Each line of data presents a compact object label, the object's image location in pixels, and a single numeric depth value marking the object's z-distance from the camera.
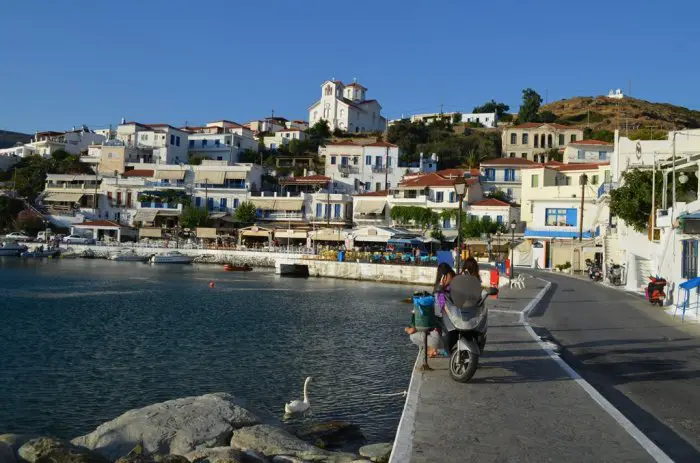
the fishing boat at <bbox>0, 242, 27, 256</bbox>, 75.19
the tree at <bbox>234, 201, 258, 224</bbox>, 78.56
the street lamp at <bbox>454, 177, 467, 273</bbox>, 18.33
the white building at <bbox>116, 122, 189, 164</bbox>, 98.12
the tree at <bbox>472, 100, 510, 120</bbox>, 132.80
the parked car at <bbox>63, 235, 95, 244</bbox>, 78.62
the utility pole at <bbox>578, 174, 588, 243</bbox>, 50.00
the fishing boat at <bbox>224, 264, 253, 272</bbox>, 63.74
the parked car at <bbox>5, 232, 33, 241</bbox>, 80.47
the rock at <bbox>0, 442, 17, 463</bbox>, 8.48
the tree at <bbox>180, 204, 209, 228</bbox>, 78.69
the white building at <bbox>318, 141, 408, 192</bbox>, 85.75
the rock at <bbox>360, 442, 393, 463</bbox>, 8.91
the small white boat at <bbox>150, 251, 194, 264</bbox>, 70.62
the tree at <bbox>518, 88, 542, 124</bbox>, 119.38
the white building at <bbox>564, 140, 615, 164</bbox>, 76.56
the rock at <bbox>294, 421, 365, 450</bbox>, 10.37
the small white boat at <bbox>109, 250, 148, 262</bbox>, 72.94
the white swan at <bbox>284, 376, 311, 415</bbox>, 12.45
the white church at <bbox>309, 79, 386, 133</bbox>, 117.38
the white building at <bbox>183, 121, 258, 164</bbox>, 100.94
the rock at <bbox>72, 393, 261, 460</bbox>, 9.36
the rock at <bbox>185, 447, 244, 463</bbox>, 8.18
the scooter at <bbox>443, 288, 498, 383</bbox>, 9.58
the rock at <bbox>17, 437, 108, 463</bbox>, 8.37
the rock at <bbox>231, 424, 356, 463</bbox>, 8.97
